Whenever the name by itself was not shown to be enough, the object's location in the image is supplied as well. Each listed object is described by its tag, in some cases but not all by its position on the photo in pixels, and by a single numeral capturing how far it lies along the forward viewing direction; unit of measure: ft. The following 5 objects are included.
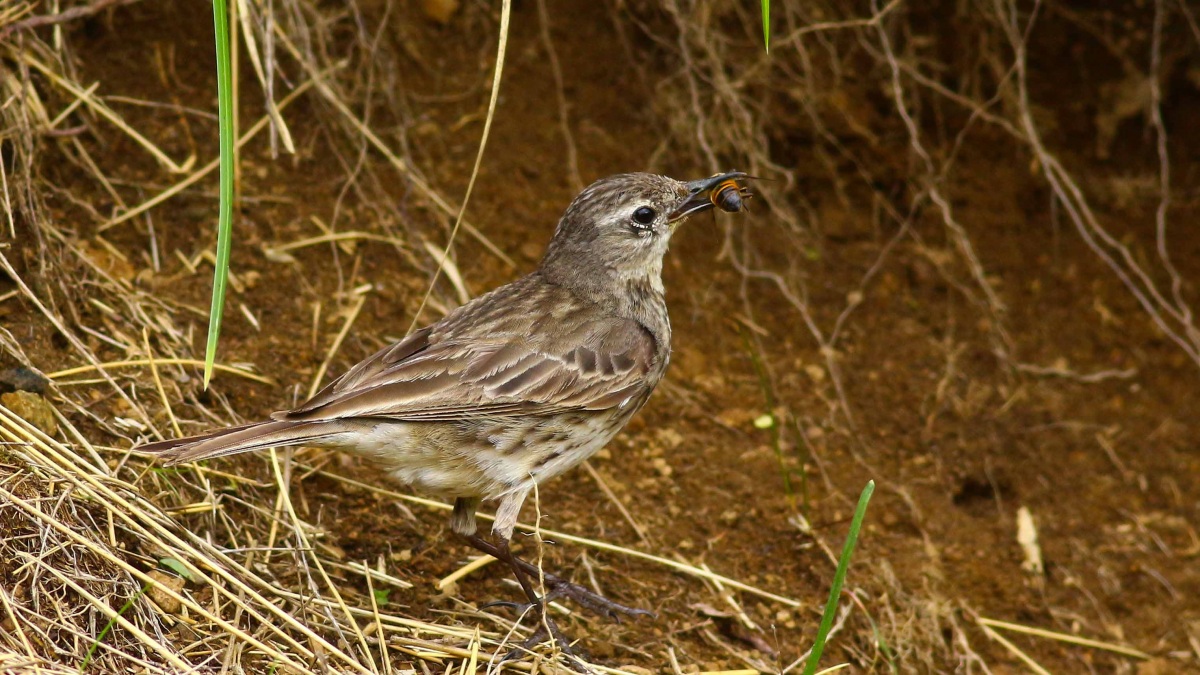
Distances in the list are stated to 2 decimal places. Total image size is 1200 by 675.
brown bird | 26.94
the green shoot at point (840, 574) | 19.72
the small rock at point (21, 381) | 27.35
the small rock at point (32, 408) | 26.76
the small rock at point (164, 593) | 24.50
